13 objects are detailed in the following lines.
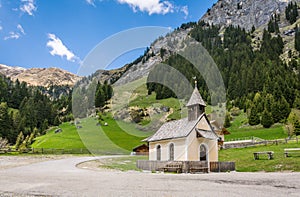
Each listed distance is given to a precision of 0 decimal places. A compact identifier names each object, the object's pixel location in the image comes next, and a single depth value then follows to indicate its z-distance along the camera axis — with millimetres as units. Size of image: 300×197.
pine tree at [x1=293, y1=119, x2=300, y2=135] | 54906
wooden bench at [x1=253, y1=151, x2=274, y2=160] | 26750
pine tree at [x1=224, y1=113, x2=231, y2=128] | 78556
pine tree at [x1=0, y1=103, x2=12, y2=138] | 90688
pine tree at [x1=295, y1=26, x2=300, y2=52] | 138938
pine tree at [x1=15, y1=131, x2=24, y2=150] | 79750
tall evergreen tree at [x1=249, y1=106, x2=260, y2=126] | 74062
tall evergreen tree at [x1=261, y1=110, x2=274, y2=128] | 70188
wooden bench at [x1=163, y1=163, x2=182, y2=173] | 25188
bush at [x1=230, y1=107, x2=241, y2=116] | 87238
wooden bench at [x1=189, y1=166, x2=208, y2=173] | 25281
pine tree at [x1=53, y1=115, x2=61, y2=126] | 111944
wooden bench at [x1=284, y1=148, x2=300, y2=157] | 26705
